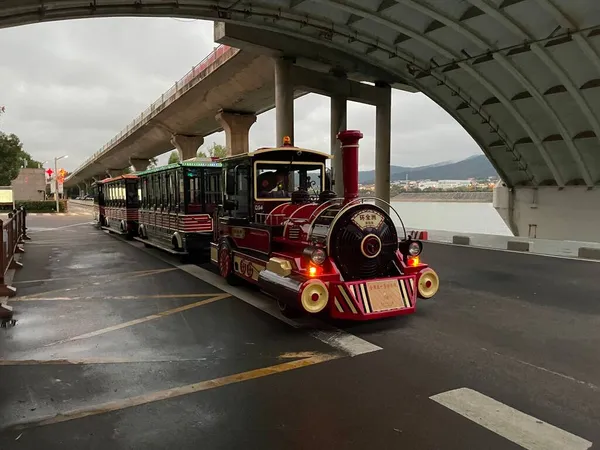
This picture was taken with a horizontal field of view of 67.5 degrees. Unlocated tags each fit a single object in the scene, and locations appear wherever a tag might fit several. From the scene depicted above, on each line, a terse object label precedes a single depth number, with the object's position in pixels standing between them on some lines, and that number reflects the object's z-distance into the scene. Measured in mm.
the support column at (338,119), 22344
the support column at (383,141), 24156
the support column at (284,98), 19469
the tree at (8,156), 51253
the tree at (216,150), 69194
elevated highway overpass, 13047
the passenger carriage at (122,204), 18766
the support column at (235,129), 30219
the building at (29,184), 49719
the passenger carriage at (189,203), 12109
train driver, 7755
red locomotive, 5742
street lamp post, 43375
